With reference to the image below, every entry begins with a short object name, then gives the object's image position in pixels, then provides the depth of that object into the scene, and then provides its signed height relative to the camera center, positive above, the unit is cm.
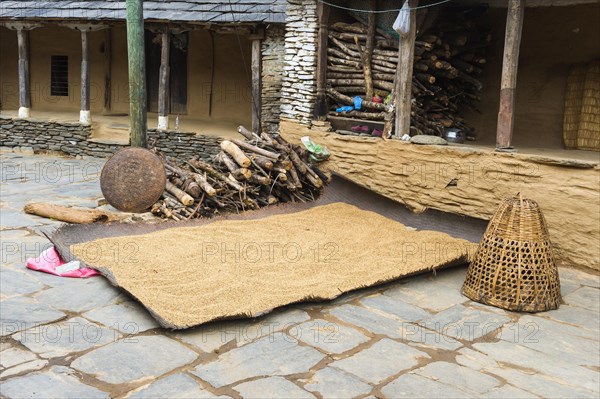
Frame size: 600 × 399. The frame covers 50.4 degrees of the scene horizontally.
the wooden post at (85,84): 1367 +44
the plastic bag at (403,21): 827 +125
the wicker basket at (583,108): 862 +24
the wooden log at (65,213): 775 -135
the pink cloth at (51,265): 595 -154
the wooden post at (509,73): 725 +57
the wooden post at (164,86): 1295 +45
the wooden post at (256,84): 1213 +53
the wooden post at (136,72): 960 +53
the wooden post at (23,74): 1434 +62
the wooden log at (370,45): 930 +104
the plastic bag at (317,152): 962 -56
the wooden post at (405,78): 852 +54
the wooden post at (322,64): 970 +78
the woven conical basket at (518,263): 562 -123
